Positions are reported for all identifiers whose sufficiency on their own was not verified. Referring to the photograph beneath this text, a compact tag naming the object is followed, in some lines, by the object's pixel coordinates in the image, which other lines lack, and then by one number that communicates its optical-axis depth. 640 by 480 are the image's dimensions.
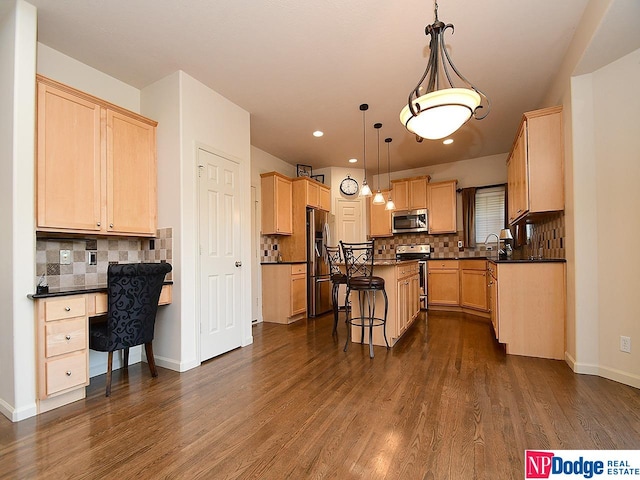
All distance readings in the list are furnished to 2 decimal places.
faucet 5.30
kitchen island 3.35
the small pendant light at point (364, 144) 3.62
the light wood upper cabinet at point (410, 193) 5.78
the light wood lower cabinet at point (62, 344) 2.02
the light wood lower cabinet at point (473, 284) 4.87
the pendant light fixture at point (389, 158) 4.44
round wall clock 6.00
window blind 5.36
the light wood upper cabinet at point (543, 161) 2.87
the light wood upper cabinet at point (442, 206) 5.55
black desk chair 2.26
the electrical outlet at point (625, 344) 2.32
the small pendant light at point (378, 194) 4.13
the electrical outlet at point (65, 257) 2.53
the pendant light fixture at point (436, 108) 1.62
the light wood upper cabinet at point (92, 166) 2.22
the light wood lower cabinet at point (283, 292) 4.63
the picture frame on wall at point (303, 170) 5.70
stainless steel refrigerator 5.06
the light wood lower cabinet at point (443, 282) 5.33
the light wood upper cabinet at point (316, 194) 5.08
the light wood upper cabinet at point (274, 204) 4.78
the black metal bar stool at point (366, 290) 3.15
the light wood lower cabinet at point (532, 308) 2.87
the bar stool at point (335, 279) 3.55
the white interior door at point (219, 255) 3.04
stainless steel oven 5.50
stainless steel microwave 5.72
